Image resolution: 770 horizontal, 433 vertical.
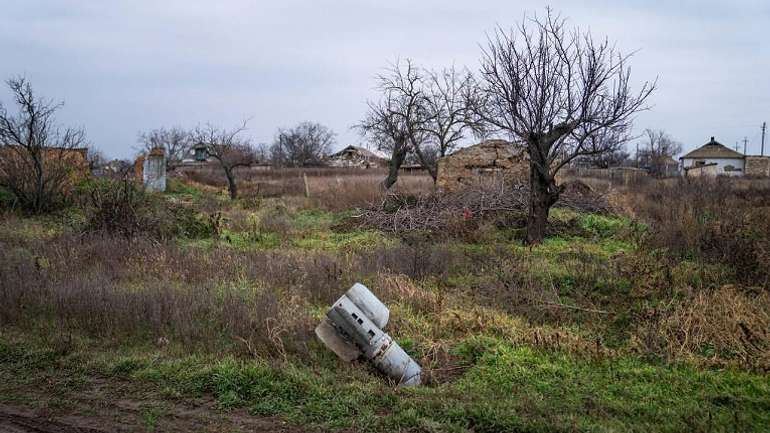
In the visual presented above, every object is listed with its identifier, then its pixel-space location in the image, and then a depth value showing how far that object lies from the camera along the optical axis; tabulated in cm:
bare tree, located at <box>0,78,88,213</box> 1572
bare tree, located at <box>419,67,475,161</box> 2008
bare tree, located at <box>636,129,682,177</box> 4584
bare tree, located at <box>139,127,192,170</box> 6867
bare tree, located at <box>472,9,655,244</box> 1077
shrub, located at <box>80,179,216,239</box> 1113
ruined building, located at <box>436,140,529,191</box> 1811
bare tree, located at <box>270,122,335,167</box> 6150
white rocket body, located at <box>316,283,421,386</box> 482
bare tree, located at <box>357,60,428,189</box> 2014
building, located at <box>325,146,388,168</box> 5594
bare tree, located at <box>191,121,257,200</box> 2424
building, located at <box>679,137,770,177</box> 5516
